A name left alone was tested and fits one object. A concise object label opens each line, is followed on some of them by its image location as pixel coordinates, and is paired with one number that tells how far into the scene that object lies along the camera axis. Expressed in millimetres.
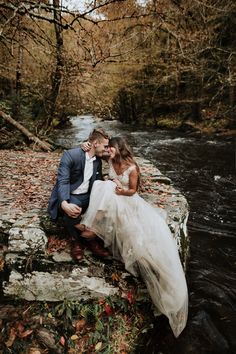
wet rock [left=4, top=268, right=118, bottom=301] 3648
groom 3777
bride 3504
